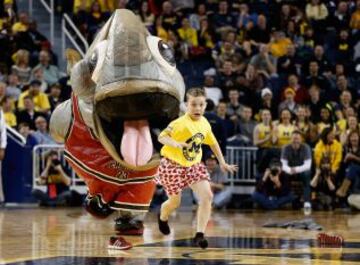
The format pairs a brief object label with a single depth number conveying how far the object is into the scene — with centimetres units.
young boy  983
